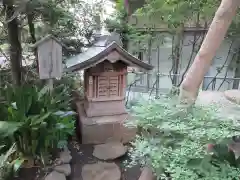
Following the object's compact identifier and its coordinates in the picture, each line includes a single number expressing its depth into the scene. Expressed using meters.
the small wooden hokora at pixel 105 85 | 2.93
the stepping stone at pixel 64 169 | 2.23
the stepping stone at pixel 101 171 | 2.36
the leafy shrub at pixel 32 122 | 2.10
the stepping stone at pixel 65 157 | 2.40
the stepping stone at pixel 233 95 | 2.17
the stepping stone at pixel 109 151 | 2.72
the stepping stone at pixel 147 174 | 1.55
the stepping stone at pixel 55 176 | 2.09
